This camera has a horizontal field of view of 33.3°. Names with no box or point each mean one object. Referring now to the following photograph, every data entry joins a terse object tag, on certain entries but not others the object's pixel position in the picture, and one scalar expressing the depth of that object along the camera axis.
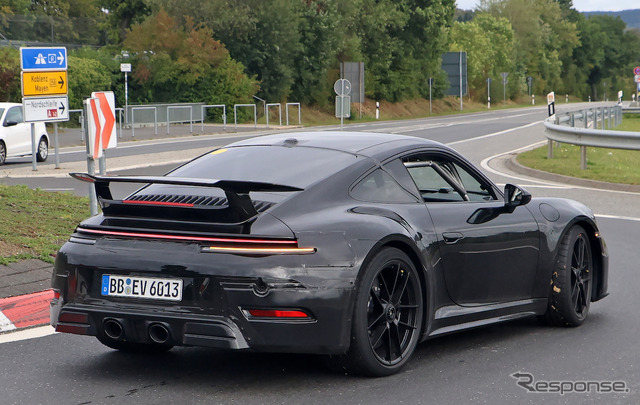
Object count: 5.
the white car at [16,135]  26.39
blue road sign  21.67
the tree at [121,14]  61.97
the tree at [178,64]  54.33
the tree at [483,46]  109.12
